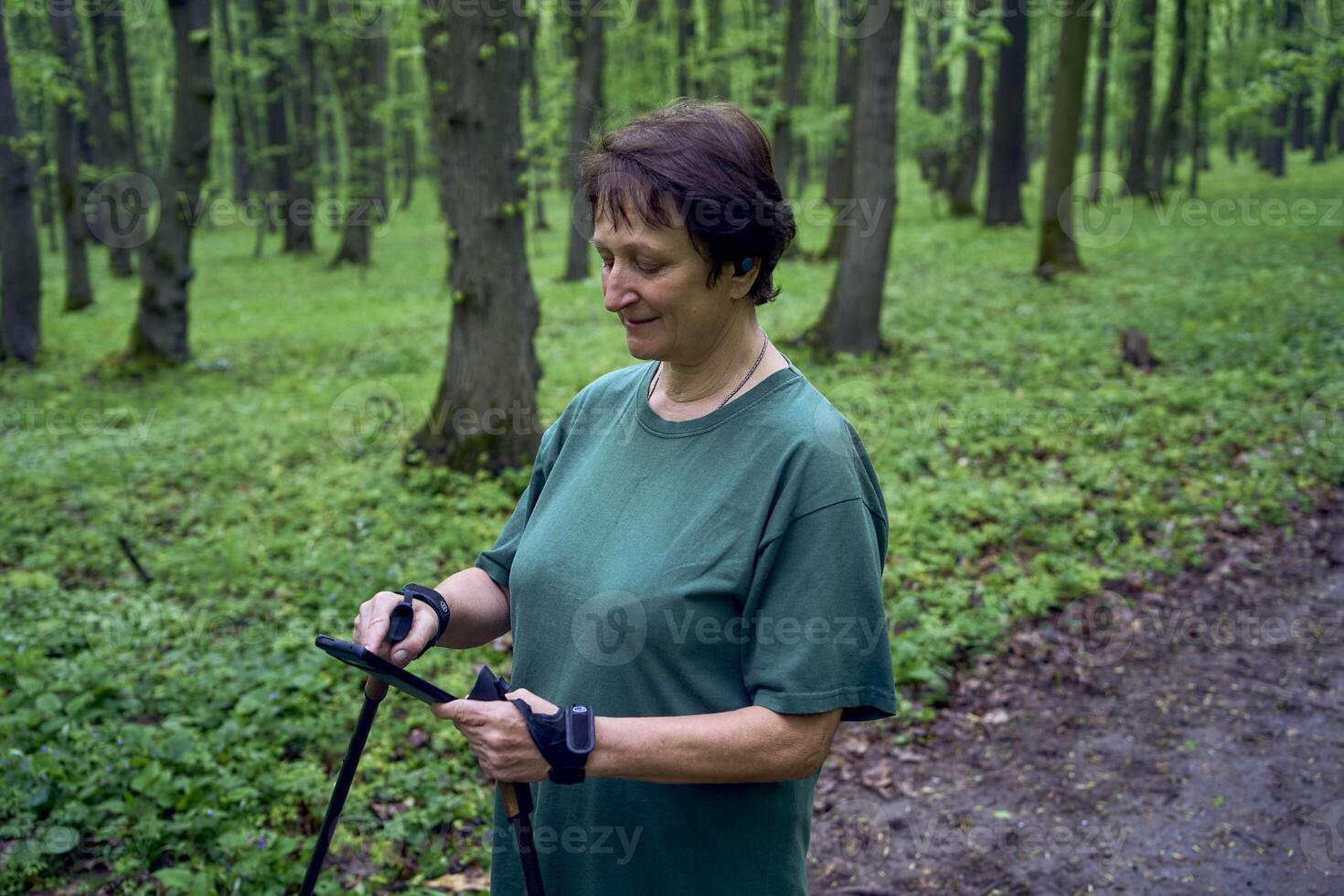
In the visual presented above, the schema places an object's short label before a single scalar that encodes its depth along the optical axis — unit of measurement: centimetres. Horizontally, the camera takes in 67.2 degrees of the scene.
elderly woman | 167
